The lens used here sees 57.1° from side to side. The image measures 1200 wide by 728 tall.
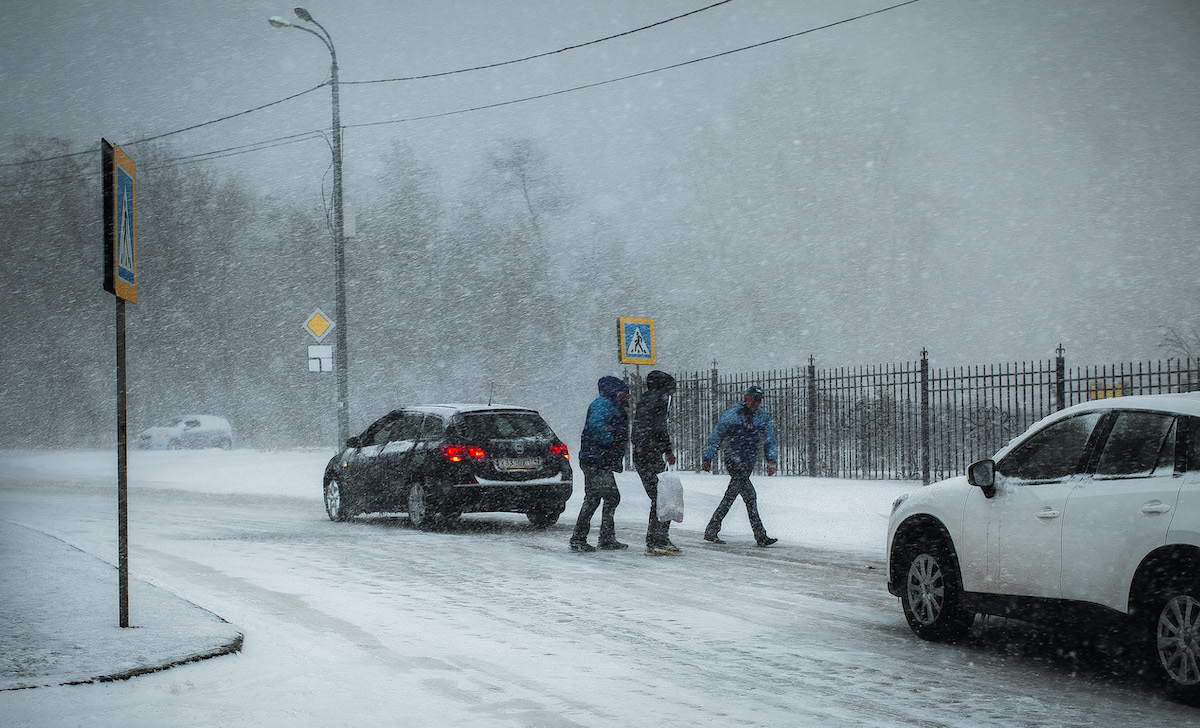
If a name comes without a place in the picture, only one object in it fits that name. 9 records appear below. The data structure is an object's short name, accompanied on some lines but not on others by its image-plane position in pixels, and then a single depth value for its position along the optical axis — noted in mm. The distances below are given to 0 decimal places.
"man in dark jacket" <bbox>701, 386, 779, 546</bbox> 11758
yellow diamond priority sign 20719
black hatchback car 12930
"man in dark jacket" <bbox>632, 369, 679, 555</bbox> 10977
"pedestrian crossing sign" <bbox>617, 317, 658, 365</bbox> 17312
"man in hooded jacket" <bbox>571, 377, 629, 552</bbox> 11023
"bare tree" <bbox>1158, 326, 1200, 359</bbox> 21661
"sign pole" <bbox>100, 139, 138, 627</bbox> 6402
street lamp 21109
